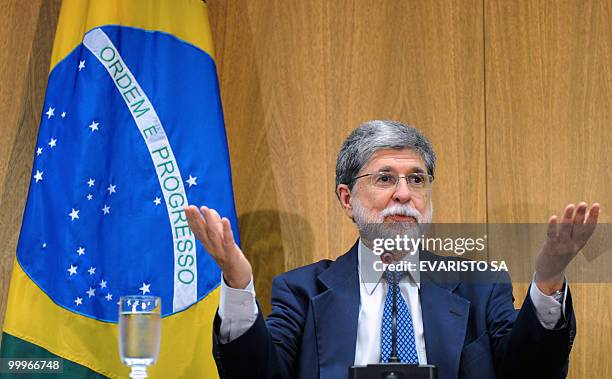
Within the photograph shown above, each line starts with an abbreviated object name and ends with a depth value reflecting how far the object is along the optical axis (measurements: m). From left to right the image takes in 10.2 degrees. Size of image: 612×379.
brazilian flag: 6.22
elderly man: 5.71
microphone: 5.62
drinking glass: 5.55
